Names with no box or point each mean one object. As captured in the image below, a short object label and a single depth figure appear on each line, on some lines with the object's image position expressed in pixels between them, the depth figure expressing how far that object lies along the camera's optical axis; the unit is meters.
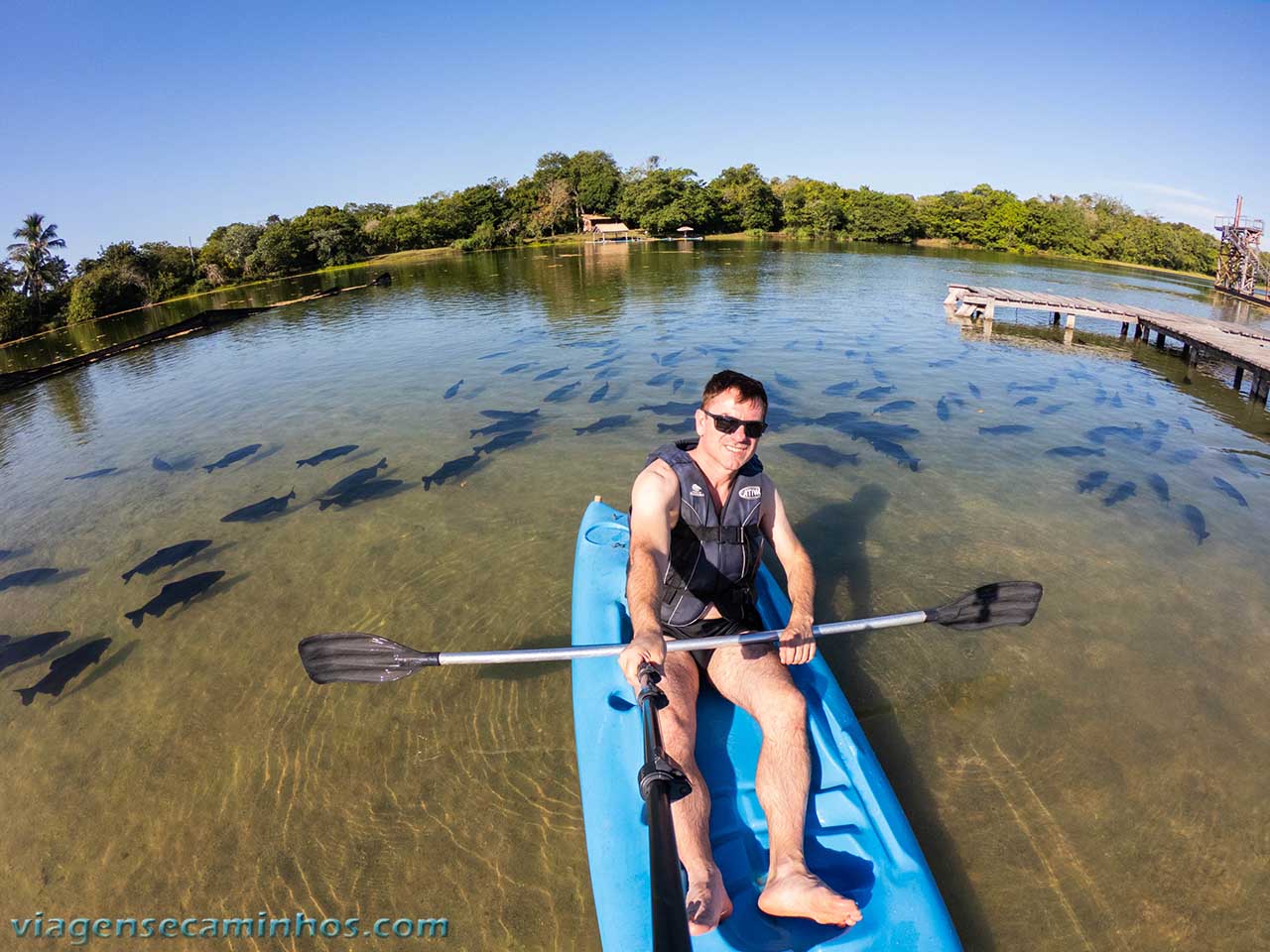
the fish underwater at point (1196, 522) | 6.75
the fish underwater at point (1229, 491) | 7.59
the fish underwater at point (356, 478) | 8.55
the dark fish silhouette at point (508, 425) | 10.32
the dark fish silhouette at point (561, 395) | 12.12
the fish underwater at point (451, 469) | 8.58
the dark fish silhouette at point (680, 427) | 9.96
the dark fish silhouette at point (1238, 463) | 8.52
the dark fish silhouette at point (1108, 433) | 9.79
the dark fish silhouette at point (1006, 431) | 9.82
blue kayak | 2.38
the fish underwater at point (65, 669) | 5.22
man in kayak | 2.78
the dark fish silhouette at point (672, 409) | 10.82
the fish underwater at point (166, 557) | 7.00
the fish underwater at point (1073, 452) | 9.09
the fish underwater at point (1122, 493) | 7.60
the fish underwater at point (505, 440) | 9.73
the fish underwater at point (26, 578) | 7.04
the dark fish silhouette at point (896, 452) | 8.56
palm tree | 37.44
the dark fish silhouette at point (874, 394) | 11.88
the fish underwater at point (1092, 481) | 7.94
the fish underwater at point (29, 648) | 5.74
